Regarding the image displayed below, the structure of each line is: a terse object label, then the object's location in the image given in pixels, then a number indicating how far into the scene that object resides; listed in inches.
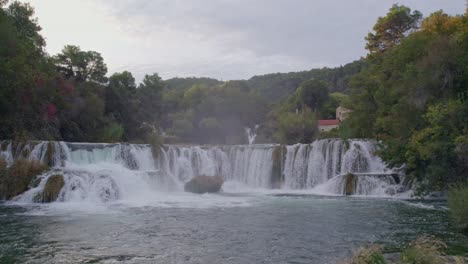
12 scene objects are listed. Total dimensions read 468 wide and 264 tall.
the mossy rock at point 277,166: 1022.4
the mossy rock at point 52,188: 675.4
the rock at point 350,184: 846.5
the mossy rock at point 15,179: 695.7
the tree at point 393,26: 1362.0
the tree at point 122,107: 1451.8
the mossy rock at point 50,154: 799.1
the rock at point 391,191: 816.6
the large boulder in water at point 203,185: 876.0
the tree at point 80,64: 1396.4
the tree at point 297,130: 1485.0
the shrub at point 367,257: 244.9
